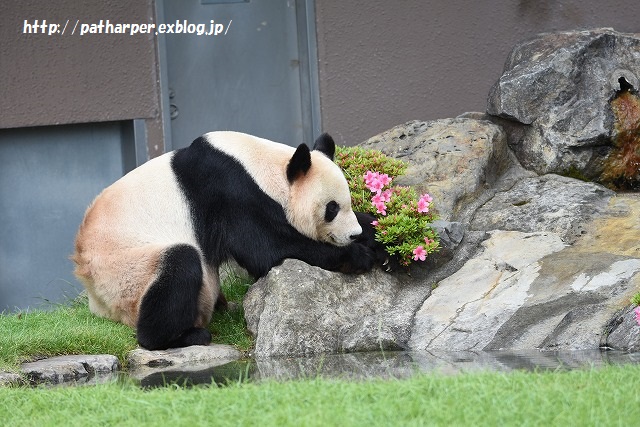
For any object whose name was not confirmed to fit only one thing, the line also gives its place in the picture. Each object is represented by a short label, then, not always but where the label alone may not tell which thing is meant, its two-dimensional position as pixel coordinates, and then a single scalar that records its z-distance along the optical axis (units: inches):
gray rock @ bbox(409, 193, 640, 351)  511.5
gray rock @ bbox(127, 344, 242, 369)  538.6
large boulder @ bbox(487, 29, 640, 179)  721.0
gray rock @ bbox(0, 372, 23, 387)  479.8
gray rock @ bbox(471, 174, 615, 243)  633.0
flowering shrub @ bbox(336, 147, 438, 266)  595.2
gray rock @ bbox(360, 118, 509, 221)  677.9
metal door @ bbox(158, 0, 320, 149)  863.7
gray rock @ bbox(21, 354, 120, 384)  501.0
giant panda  574.6
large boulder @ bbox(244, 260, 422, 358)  552.1
